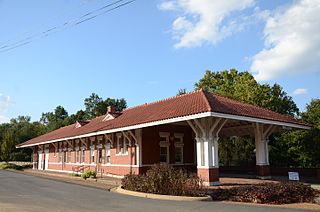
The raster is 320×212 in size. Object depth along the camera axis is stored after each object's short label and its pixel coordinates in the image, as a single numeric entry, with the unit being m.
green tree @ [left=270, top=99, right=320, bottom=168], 28.06
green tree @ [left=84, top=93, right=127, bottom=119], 73.19
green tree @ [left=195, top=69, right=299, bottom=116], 34.69
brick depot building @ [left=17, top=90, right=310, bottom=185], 17.90
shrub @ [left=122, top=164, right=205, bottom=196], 14.11
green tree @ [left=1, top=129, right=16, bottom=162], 58.94
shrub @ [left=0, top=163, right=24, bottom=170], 42.29
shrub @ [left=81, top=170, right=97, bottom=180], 23.89
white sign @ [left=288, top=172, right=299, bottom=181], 15.48
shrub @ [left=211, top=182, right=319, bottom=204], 13.03
